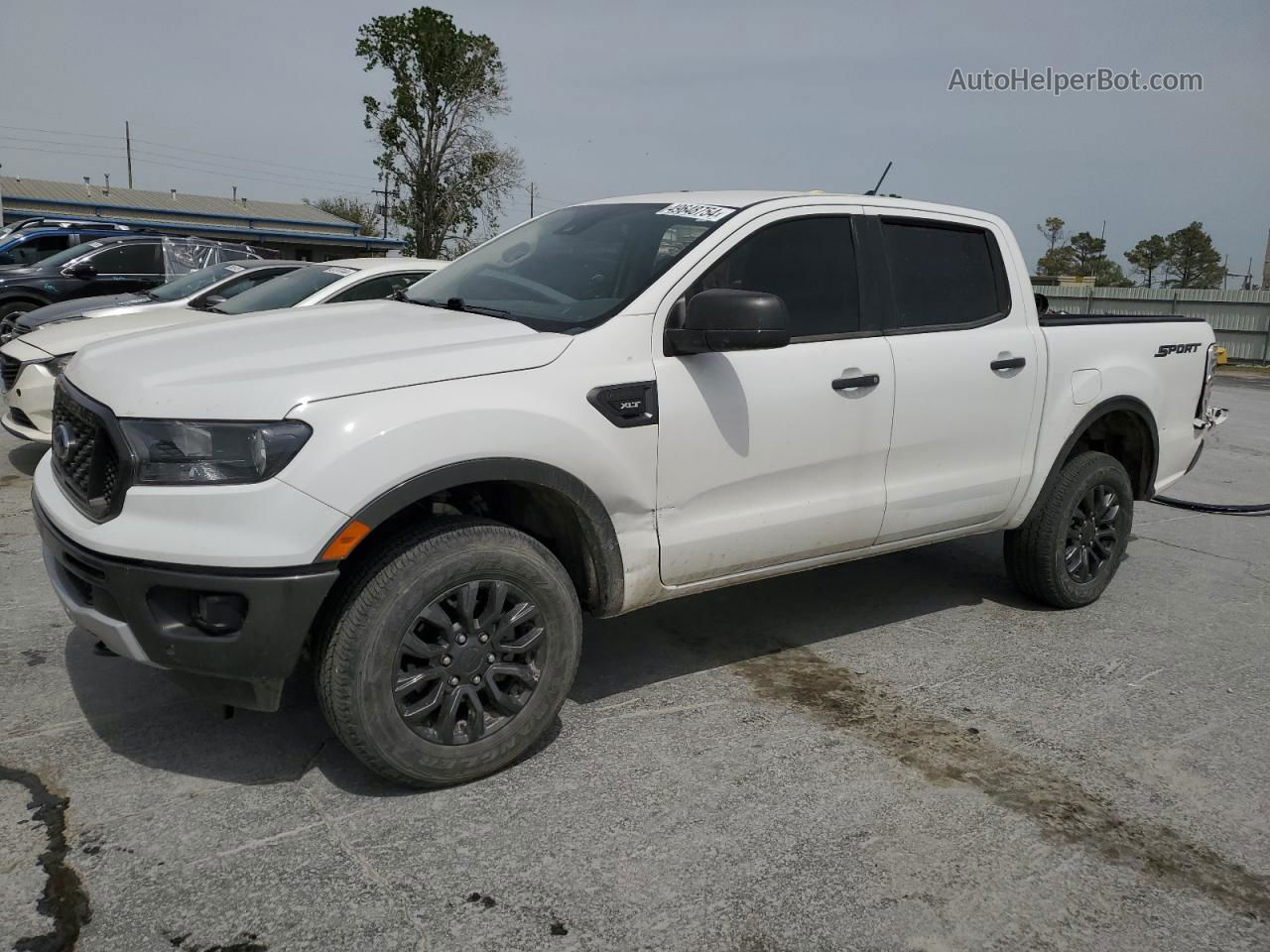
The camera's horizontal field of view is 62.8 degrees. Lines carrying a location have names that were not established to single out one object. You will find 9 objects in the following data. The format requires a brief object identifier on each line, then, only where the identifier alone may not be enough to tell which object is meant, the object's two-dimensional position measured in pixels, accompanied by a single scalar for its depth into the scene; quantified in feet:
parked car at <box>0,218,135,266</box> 47.11
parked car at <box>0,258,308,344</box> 27.99
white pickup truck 9.01
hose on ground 24.22
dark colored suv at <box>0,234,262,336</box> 40.16
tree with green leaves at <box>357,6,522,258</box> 112.98
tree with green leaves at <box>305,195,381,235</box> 252.83
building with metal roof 148.15
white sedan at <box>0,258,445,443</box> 21.81
